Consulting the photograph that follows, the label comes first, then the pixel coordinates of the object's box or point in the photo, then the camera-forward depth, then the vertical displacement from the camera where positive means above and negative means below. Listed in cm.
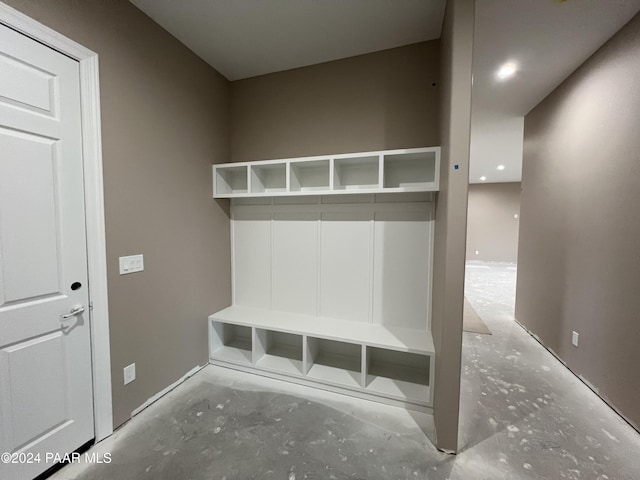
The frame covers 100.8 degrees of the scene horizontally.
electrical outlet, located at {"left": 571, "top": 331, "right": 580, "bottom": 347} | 247 -103
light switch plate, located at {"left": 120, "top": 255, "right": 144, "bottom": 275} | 180 -26
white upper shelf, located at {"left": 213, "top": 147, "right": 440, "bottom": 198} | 211 +51
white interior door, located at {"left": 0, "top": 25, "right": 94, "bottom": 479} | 130 -18
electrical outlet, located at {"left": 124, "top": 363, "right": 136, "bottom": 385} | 183 -102
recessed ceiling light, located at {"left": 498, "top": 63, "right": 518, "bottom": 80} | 249 +154
